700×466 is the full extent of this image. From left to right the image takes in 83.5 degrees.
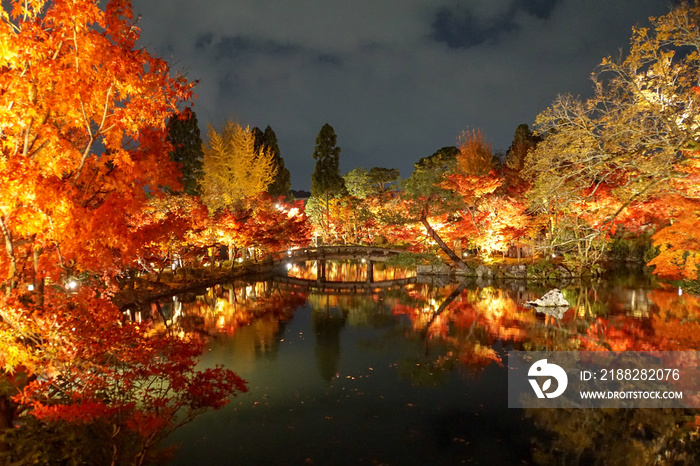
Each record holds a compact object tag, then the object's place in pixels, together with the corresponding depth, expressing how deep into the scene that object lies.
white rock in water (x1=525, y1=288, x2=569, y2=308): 16.67
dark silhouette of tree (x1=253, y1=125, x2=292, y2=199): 37.38
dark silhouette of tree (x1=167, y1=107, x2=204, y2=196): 30.31
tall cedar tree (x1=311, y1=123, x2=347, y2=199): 37.72
